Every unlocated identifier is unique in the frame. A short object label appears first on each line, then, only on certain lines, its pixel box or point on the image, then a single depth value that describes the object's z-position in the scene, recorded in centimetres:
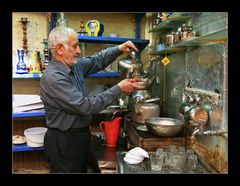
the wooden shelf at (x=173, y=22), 191
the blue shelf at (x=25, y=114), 275
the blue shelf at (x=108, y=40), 272
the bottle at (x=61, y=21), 280
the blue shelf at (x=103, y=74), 275
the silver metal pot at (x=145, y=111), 215
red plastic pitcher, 212
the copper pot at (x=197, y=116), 155
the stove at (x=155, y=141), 177
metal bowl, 175
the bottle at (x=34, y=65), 284
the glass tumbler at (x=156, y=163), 152
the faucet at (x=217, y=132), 139
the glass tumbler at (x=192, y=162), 156
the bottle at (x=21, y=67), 279
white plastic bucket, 274
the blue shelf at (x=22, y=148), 275
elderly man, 173
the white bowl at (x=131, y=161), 161
